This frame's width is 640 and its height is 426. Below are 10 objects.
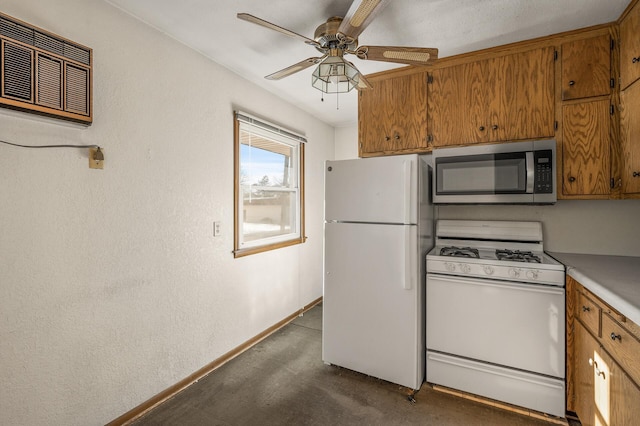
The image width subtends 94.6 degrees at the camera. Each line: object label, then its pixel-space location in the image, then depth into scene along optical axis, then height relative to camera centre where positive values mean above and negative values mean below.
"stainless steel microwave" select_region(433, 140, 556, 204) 2.05 +0.28
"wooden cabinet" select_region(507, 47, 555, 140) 2.12 +0.84
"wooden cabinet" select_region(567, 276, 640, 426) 1.16 -0.72
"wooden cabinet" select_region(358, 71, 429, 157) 2.53 +0.85
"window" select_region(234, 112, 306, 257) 2.72 +0.26
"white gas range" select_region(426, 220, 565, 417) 1.82 -0.76
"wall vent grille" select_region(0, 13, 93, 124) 1.28 +0.66
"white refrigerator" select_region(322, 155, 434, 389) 2.08 -0.40
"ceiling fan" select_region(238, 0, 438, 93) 1.58 +0.93
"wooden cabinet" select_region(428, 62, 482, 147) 2.34 +0.87
